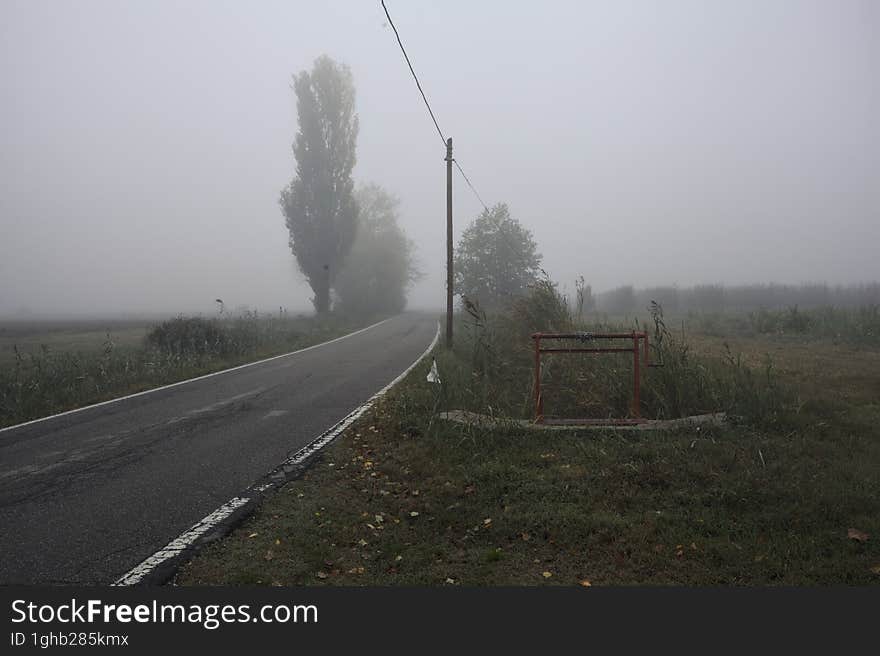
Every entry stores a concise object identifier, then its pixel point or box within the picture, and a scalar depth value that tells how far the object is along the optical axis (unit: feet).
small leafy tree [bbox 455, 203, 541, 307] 110.11
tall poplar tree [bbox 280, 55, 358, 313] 99.86
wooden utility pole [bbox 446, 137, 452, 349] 48.67
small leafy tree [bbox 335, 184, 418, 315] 134.62
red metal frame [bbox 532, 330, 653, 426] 20.26
